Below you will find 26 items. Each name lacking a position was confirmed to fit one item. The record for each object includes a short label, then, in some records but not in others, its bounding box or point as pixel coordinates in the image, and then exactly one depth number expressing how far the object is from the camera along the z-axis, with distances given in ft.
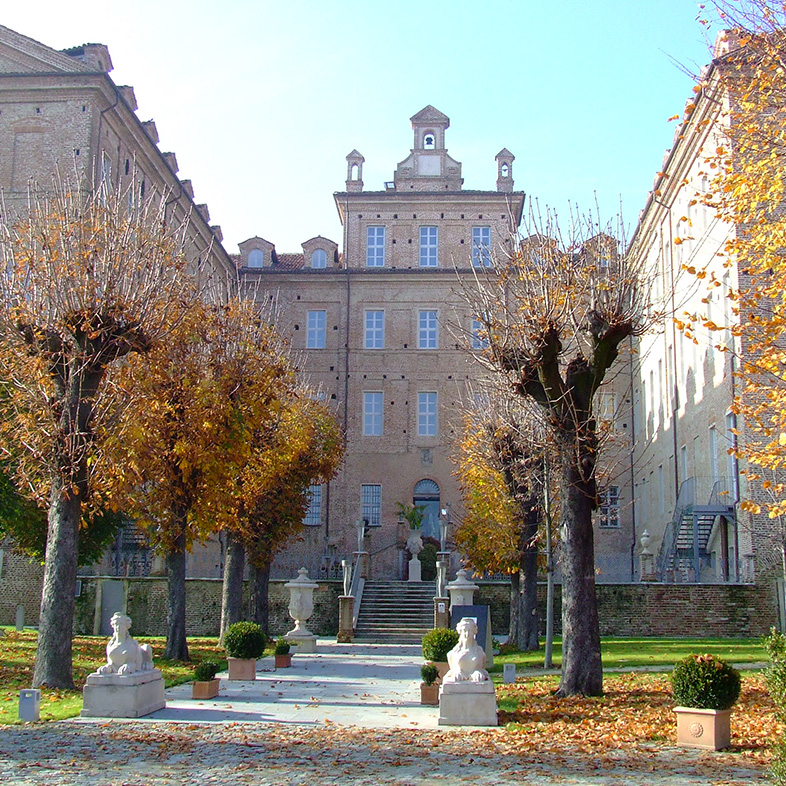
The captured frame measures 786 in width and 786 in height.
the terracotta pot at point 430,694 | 45.09
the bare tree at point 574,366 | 45.91
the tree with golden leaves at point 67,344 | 48.49
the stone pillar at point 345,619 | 86.43
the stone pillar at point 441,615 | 83.15
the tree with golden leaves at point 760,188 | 36.35
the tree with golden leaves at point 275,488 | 74.49
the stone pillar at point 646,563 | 97.96
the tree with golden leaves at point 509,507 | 73.67
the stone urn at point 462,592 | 74.90
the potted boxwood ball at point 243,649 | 53.21
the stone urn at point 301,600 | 78.40
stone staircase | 87.81
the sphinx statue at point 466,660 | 39.19
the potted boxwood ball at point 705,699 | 32.83
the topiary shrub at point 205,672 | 46.19
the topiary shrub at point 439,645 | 48.75
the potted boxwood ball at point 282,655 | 62.64
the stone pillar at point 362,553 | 100.16
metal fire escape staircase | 86.79
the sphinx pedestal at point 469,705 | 38.73
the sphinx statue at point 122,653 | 40.96
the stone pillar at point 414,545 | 109.70
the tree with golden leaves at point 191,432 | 57.82
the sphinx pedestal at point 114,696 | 39.96
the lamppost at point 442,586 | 83.46
